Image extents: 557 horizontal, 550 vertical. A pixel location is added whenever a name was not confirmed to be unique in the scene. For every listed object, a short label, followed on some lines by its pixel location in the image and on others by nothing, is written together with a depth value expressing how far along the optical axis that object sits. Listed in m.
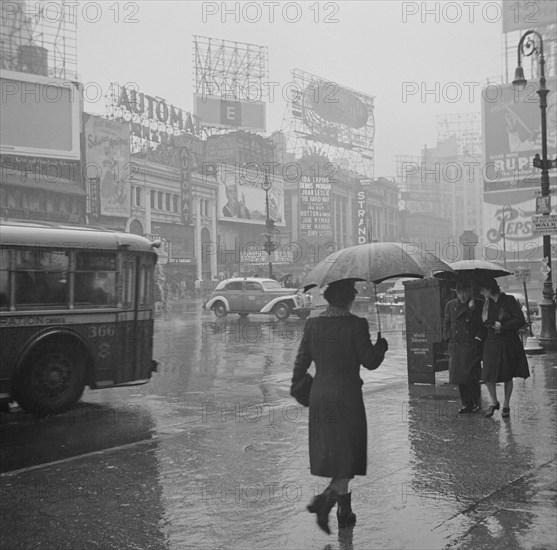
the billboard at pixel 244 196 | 83.38
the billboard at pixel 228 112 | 85.50
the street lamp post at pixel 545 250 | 15.86
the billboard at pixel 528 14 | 87.44
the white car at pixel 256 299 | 29.61
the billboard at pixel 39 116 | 55.06
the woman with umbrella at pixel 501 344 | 8.27
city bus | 9.02
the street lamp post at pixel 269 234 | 41.24
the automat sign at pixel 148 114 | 69.06
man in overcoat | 8.62
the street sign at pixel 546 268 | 16.53
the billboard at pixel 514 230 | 89.81
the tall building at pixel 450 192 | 153.25
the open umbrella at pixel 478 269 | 9.95
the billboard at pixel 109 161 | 61.75
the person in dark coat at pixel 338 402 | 4.75
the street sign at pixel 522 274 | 16.53
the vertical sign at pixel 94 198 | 60.47
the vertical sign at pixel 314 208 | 102.06
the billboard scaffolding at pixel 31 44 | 63.06
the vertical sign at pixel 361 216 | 114.56
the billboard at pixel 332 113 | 96.95
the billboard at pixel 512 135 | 87.94
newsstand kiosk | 11.41
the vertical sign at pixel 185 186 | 73.69
